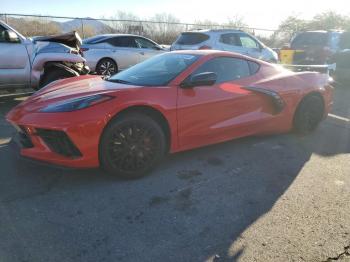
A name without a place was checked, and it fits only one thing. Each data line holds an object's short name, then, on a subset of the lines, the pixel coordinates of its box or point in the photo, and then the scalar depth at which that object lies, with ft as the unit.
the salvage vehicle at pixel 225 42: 39.60
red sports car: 12.82
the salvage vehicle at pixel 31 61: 25.82
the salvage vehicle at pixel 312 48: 40.75
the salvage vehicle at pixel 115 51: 37.47
